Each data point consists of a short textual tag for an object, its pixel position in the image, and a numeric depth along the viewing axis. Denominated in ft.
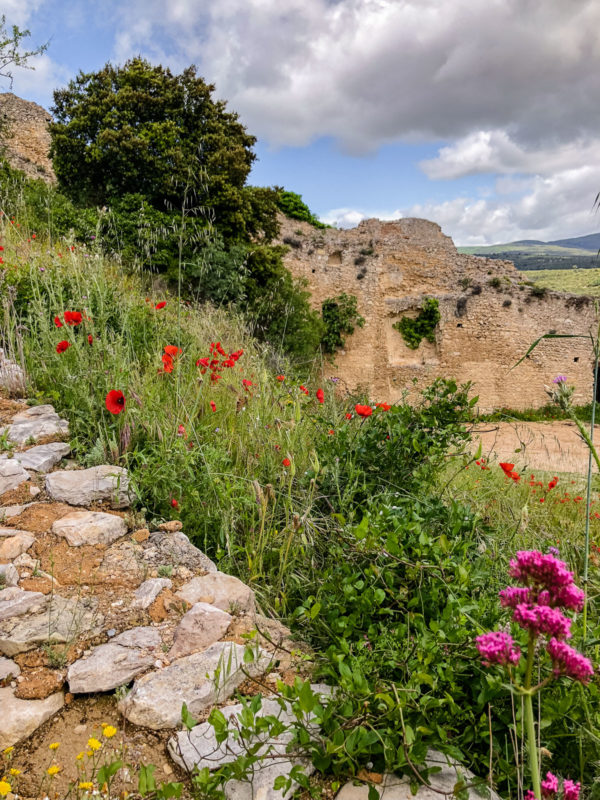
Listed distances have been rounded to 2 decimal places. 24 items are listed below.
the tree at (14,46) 30.07
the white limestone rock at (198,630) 5.42
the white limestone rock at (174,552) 6.86
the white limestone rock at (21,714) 4.25
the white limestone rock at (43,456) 8.70
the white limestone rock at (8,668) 4.88
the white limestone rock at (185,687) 4.58
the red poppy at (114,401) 7.84
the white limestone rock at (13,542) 6.48
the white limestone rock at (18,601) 5.54
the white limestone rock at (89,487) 7.95
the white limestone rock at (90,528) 7.04
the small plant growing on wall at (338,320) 51.06
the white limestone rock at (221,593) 6.15
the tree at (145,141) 35.27
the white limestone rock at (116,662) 4.88
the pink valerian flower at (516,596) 2.74
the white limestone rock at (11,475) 8.21
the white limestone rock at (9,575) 6.02
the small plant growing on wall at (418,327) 51.37
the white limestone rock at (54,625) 5.19
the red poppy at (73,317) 9.26
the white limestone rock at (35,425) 9.62
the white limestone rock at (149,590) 6.05
